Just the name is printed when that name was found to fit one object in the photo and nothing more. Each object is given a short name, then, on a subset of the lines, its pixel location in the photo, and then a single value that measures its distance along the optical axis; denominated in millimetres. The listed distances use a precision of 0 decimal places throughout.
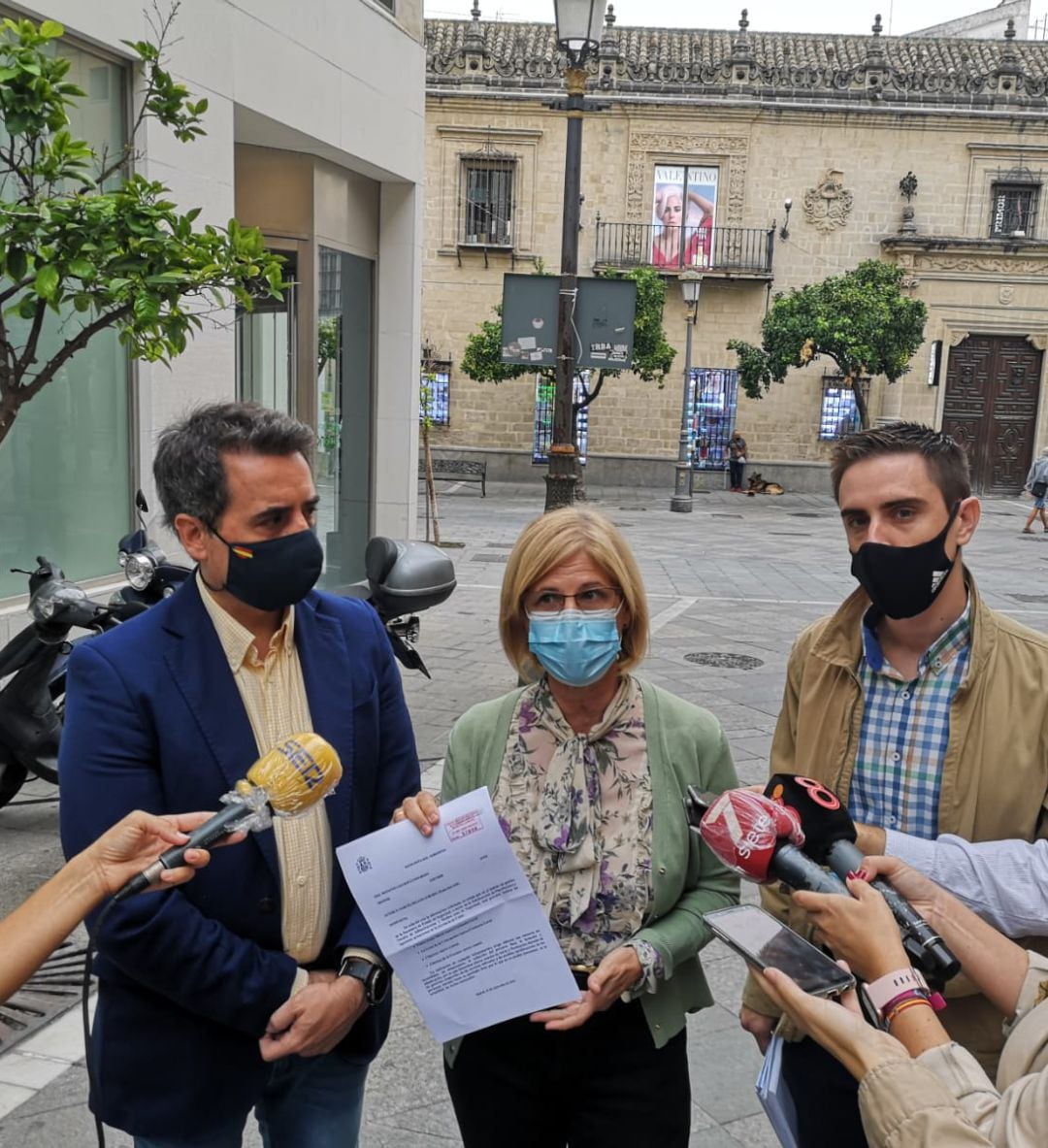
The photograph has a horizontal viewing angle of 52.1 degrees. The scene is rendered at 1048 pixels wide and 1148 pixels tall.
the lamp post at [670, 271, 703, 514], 22172
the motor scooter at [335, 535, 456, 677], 5395
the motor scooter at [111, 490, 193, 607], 4809
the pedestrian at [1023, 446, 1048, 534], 20047
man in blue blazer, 1866
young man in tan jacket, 2027
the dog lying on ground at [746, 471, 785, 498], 27734
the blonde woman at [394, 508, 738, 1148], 2080
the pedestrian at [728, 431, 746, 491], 28172
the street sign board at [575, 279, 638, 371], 7590
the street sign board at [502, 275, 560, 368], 7574
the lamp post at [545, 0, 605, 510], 7246
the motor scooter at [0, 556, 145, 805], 4875
